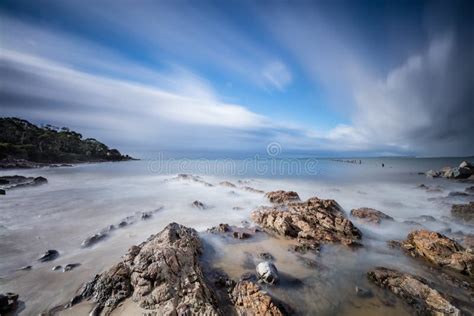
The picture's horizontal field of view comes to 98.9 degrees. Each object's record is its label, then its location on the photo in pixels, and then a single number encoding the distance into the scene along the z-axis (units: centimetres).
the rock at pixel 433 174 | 3592
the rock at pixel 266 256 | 671
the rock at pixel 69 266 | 592
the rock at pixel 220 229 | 874
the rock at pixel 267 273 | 535
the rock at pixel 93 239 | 774
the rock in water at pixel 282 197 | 1407
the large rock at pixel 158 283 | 413
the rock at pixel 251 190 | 1798
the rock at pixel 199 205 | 1324
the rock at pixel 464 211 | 1190
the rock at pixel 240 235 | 823
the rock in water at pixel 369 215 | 1062
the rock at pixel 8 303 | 426
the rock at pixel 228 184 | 2113
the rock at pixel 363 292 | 512
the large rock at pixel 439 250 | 641
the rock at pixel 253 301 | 420
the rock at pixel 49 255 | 652
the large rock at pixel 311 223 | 823
